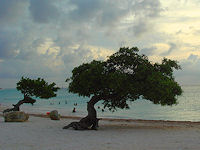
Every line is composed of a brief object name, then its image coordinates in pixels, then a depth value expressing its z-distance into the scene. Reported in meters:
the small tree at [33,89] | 33.25
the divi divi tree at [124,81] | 18.80
